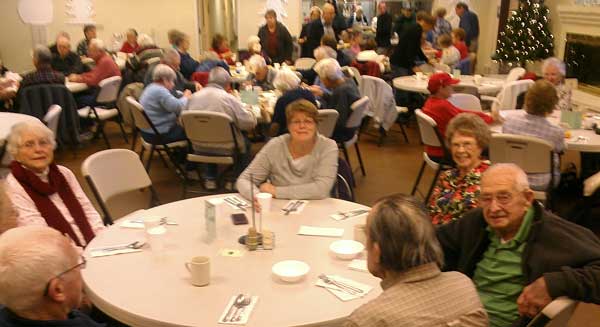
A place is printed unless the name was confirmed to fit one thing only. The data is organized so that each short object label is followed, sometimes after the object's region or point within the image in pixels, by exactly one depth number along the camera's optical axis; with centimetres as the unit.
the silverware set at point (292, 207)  285
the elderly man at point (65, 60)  808
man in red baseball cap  466
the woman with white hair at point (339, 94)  534
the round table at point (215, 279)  189
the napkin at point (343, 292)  200
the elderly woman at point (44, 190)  277
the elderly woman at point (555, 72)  550
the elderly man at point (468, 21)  1073
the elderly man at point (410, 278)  149
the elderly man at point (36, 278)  155
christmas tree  935
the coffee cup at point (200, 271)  205
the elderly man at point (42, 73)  597
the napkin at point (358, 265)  222
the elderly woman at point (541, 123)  395
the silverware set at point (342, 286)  204
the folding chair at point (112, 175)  307
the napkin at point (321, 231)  255
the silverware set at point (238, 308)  185
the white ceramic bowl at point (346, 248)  229
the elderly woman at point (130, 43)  1024
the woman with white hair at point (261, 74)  665
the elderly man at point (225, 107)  484
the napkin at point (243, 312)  183
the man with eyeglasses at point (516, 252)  195
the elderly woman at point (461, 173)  285
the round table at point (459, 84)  687
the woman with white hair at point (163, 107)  526
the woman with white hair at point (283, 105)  485
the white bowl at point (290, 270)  209
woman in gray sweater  320
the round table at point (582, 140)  416
